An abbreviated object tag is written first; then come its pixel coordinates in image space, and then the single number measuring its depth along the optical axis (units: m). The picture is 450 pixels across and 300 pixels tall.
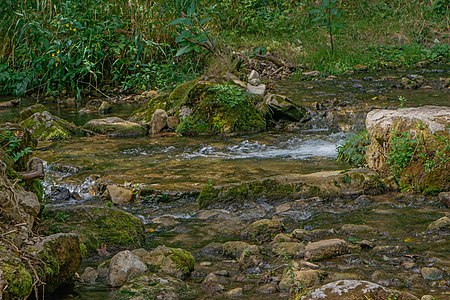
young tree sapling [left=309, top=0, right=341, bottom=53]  13.84
